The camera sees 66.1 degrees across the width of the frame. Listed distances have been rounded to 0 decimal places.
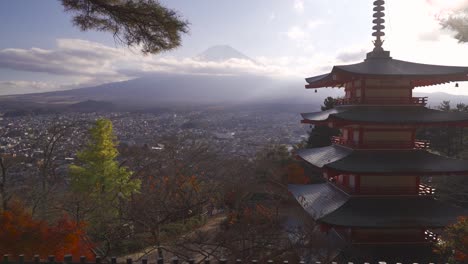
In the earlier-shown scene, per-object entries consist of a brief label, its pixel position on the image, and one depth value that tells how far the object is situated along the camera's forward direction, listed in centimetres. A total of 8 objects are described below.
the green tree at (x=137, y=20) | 565
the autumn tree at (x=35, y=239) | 1070
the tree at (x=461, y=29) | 1032
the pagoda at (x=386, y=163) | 1040
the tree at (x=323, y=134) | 2752
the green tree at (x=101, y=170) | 2125
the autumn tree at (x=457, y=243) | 958
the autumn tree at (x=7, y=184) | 1433
